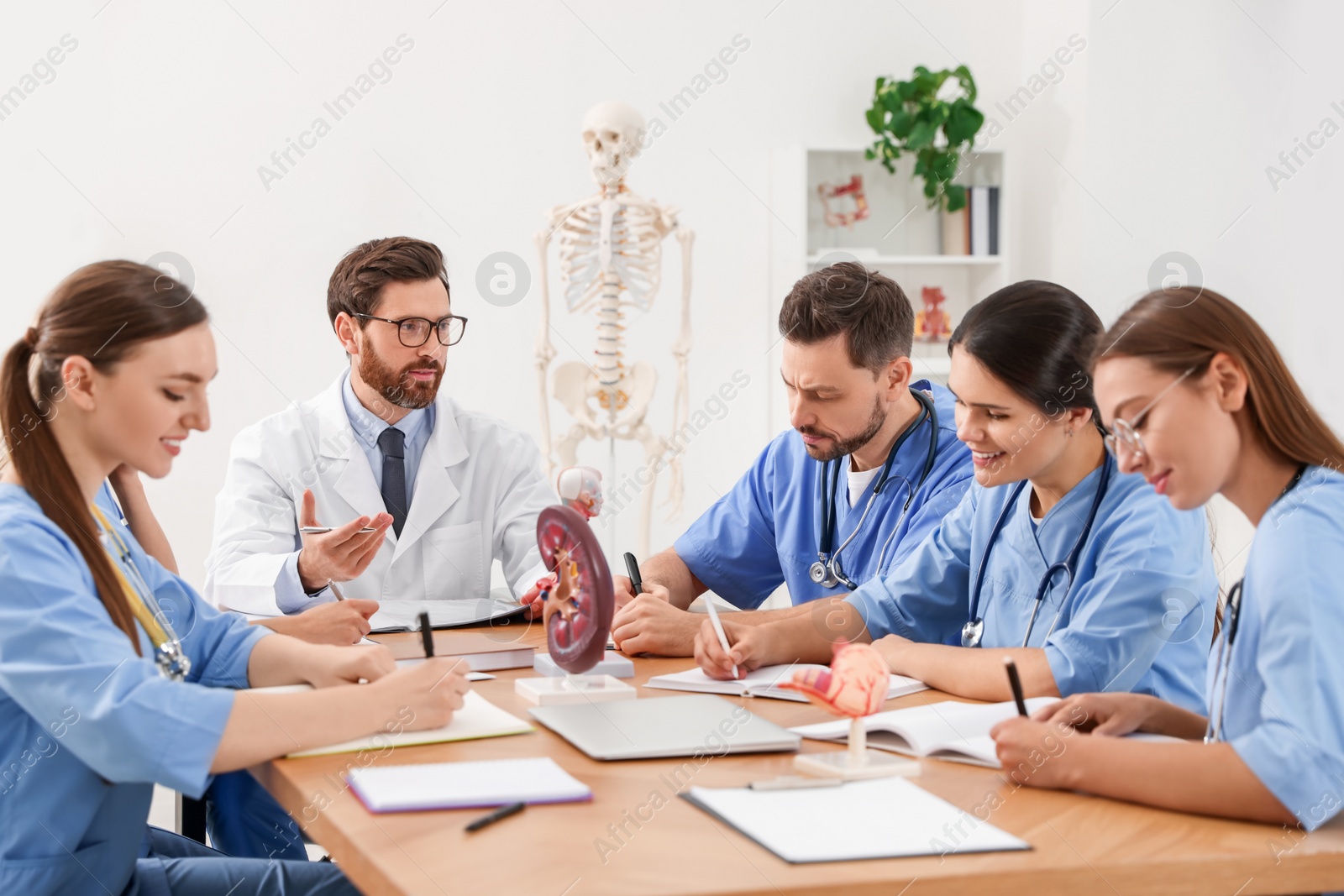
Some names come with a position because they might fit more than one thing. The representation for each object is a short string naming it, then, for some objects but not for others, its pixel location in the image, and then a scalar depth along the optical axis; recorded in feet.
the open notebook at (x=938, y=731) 4.91
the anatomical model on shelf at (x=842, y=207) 16.26
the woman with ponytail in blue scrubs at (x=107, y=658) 4.50
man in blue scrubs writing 8.30
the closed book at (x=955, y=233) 16.20
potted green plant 15.33
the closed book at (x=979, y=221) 15.98
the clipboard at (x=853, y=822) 3.84
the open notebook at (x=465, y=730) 4.97
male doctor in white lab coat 9.29
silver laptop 4.91
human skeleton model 13.56
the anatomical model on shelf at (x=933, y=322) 16.40
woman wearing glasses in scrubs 4.06
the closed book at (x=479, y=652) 6.59
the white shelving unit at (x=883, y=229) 15.99
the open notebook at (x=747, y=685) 6.05
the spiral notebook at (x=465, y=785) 4.21
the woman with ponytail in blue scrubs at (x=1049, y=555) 5.76
